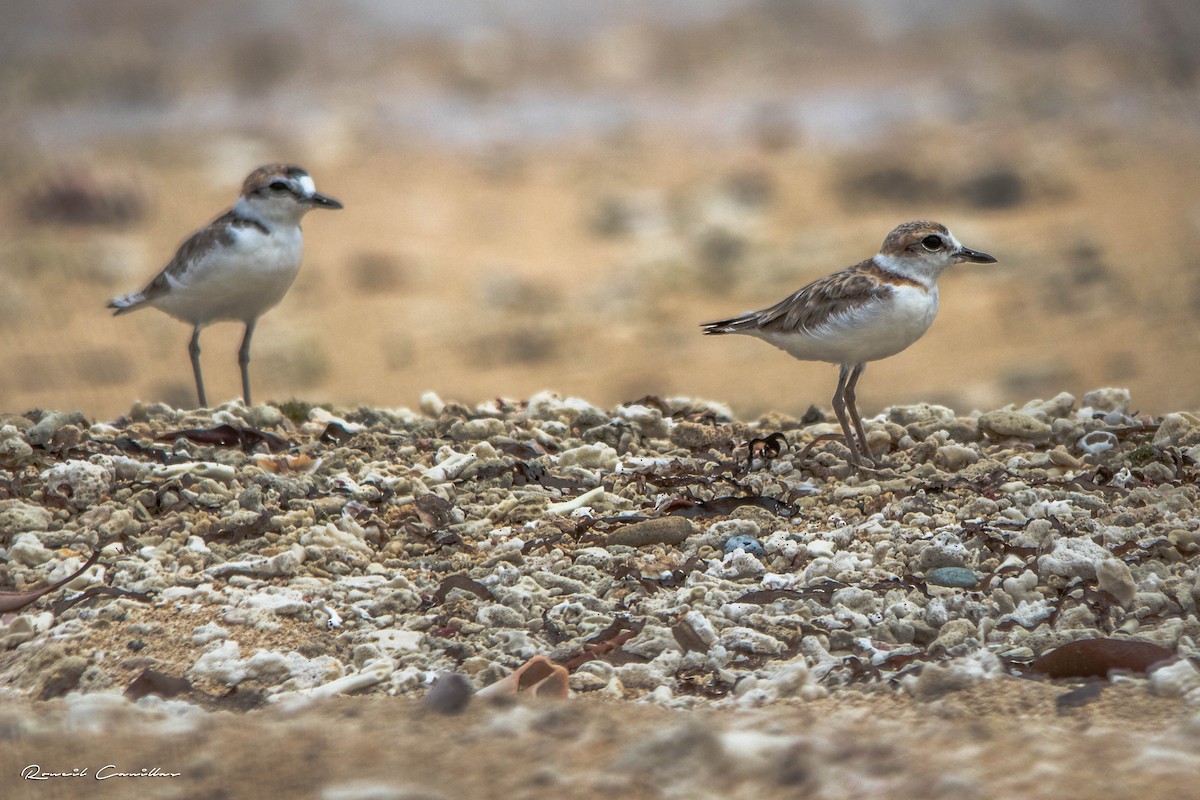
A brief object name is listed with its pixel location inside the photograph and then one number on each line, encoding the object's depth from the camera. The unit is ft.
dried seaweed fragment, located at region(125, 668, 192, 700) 26.27
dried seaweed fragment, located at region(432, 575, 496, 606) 29.86
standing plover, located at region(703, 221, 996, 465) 39.06
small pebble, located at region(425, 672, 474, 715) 23.35
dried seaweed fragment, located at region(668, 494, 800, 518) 33.81
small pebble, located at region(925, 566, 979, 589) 29.89
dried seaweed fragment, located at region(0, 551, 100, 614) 29.89
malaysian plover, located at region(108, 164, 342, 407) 51.34
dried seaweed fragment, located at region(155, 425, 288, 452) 38.91
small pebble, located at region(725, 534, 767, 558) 31.76
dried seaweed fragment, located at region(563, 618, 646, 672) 27.53
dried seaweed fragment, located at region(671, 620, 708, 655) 27.76
